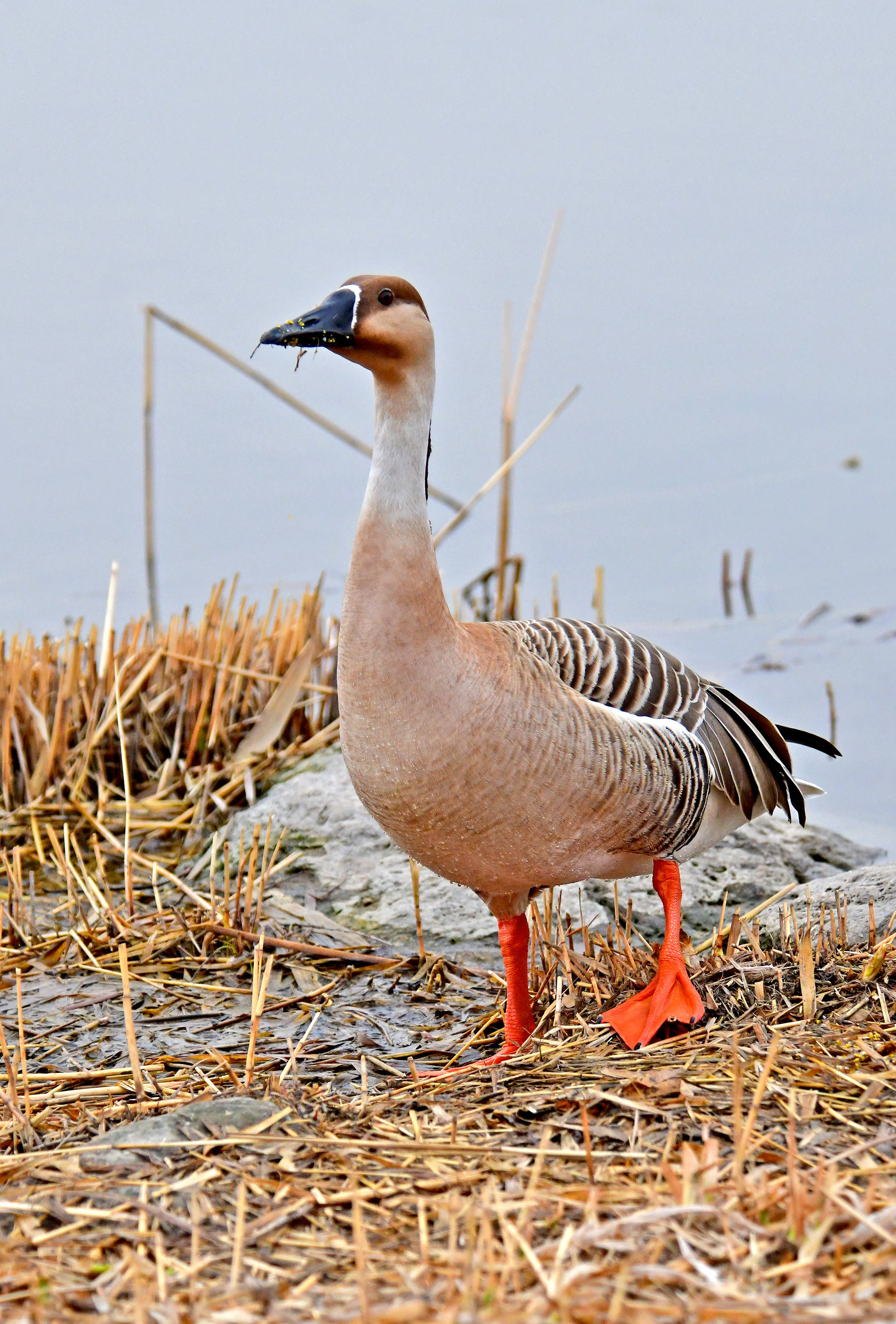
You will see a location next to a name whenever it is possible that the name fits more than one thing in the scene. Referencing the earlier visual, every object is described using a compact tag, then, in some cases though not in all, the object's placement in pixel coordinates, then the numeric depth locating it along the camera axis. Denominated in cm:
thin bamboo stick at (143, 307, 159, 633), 1997
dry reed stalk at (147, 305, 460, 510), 1563
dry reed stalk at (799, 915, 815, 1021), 703
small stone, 548
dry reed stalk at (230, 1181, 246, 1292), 438
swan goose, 721
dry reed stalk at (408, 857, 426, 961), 1005
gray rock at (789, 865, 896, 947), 887
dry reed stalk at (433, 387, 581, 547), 1498
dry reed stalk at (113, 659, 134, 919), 1056
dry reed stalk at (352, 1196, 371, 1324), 393
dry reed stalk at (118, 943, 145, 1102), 660
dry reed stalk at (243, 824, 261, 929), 1006
